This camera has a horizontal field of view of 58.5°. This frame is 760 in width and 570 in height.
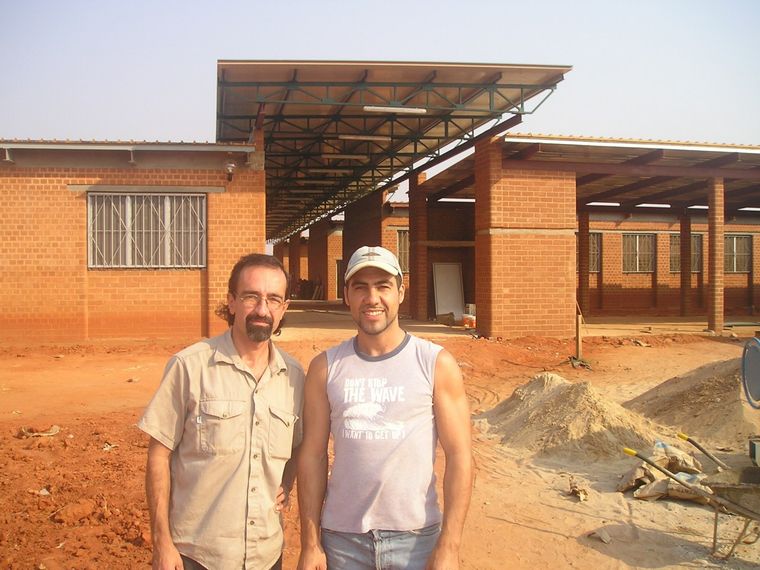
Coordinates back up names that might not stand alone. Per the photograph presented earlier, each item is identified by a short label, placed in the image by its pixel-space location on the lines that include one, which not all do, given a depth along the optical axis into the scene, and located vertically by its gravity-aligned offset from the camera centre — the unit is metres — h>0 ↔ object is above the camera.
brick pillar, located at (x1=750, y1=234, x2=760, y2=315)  26.06 +0.00
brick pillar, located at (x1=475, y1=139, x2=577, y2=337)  14.18 +0.55
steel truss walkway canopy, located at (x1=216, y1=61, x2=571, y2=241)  12.41 +3.58
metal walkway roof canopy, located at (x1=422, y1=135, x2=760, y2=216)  14.05 +2.50
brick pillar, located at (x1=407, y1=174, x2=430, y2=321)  19.41 +0.74
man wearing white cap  2.33 -0.63
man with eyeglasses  2.37 -0.63
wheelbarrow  4.10 -1.38
